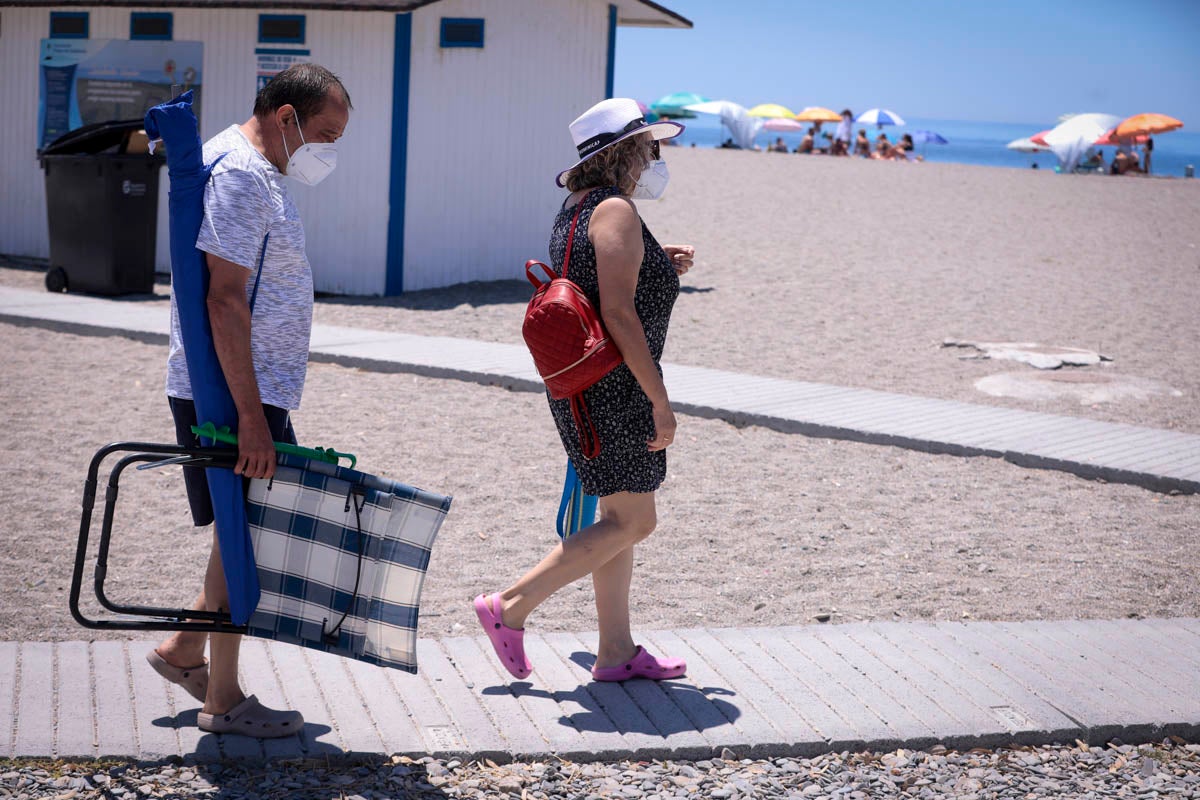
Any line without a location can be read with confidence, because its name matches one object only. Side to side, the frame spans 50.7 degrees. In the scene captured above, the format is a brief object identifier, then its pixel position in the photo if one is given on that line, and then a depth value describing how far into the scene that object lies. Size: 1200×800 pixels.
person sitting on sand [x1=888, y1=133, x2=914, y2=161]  40.28
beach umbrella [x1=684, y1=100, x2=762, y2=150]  47.69
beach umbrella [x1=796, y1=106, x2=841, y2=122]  53.88
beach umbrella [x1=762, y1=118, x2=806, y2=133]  58.16
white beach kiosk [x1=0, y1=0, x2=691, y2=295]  12.35
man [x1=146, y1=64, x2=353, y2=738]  3.06
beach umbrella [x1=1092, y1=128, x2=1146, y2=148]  38.39
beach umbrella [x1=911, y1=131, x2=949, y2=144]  56.41
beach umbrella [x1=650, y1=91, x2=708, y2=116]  55.16
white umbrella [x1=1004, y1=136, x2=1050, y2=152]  60.28
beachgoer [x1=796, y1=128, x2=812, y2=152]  42.95
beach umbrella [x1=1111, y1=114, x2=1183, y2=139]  37.41
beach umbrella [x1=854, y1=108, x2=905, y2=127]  52.83
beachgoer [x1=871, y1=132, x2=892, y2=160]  40.41
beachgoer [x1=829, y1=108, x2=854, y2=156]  41.66
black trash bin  11.54
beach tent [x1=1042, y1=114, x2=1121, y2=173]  37.94
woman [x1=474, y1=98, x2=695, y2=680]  3.56
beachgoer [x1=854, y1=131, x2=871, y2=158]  40.80
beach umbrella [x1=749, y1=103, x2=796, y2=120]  56.94
